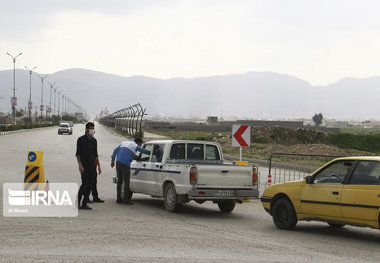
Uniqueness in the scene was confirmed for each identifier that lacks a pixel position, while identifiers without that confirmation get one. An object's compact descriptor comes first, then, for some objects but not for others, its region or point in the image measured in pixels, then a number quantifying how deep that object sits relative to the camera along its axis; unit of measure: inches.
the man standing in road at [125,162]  590.6
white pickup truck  512.7
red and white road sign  719.7
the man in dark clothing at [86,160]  541.6
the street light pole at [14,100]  3651.6
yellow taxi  394.9
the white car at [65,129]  3046.3
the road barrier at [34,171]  579.5
